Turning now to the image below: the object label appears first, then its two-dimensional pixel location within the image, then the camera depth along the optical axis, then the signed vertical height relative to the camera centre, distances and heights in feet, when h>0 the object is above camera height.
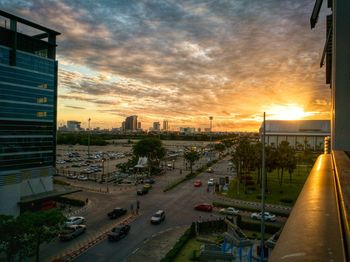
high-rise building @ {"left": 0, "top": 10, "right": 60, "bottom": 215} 90.27 +5.68
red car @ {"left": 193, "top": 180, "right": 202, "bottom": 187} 148.42 -25.90
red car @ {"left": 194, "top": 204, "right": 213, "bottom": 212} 102.71 -26.34
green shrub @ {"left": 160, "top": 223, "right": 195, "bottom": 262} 63.38 -27.20
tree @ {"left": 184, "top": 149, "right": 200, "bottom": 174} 185.57 -14.50
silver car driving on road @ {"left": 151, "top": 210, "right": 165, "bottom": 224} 88.53 -26.32
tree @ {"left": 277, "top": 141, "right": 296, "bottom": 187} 131.83 -11.28
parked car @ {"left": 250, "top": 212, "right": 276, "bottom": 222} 93.20 -26.61
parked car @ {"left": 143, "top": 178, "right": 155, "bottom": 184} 153.83 -26.03
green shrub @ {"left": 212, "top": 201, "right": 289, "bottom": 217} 100.84 -27.00
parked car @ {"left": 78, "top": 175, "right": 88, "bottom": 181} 163.84 -26.55
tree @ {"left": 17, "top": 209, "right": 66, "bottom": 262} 52.85 -18.13
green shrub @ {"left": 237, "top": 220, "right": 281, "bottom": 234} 84.53 -27.15
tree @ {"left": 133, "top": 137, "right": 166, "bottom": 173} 184.34 -10.93
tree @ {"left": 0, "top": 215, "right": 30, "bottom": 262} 50.78 -19.25
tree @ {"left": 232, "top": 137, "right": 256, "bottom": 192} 140.87 -10.36
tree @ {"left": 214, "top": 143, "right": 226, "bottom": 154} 315.78 -14.36
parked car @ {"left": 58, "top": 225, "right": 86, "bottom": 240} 76.13 -27.09
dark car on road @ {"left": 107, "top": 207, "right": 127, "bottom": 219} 94.48 -26.83
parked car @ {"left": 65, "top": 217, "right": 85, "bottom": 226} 84.28 -26.52
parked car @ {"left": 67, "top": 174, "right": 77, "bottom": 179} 169.58 -26.74
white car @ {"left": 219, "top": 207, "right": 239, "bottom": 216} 99.29 -26.72
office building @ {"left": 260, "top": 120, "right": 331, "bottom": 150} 355.50 +5.24
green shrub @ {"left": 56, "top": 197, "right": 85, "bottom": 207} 112.37 -27.92
